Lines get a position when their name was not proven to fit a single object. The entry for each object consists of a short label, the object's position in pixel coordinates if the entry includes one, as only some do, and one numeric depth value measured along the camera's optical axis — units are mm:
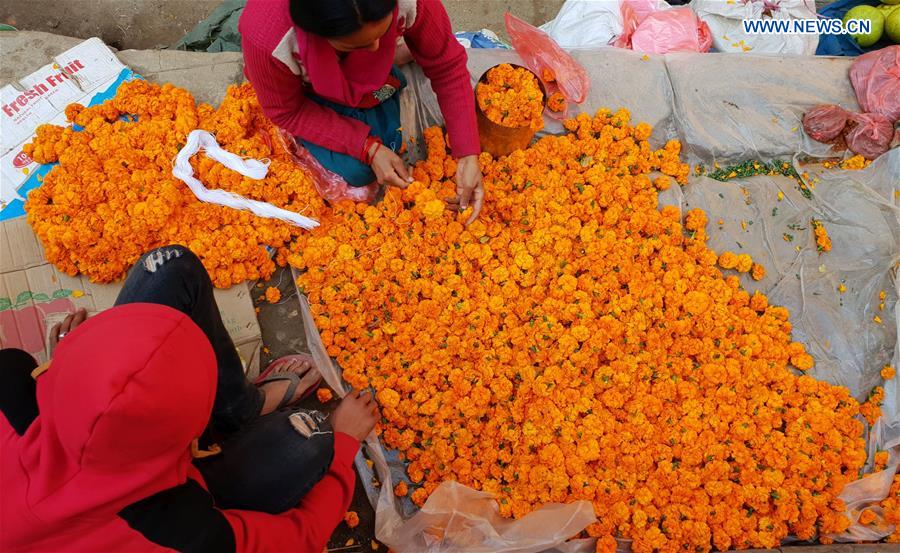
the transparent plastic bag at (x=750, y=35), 3156
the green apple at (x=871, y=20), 3279
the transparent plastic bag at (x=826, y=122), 2812
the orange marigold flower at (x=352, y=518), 2221
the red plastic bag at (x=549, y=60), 2691
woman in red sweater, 1502
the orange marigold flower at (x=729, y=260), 2477
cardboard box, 2338
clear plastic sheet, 2119
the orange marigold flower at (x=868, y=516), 2209
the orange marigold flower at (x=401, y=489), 2193
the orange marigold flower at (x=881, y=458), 2270
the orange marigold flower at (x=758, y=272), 2500
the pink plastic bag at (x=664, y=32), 3123
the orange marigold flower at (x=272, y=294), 2416
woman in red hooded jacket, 1127
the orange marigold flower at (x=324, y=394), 2330
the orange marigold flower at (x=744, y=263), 2471
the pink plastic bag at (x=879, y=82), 2852
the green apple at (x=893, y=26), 3221
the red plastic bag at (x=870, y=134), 2783
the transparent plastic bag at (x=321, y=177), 2498
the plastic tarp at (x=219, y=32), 3102
